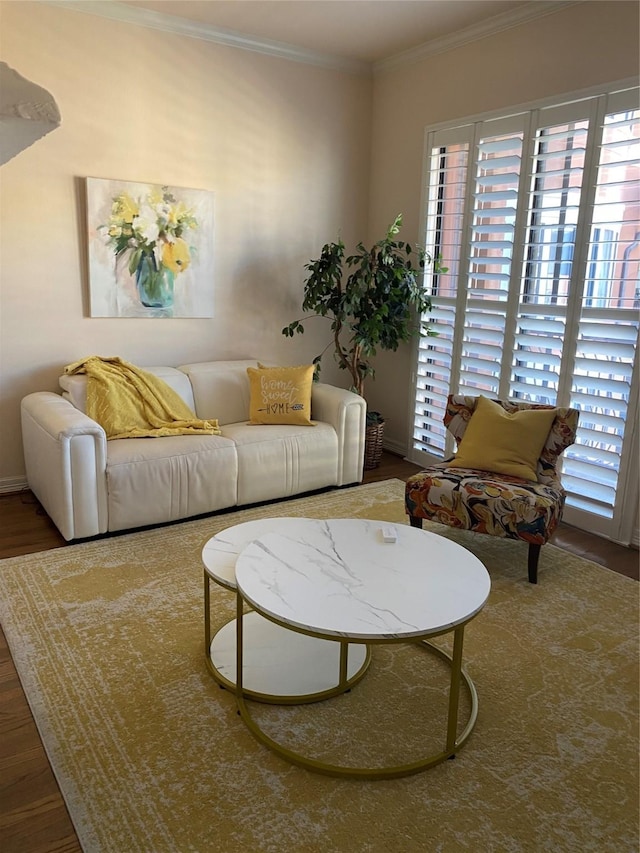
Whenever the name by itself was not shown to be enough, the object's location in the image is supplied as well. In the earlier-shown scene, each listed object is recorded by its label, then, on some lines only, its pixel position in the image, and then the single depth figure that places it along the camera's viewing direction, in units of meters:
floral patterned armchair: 2.94
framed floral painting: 3.89
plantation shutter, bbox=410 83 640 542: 3.26
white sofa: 3.18
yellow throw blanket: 3.60
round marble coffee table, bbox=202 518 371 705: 2.15
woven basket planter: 4.56
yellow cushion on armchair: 3.26
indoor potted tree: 4.21
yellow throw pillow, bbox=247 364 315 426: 4.03
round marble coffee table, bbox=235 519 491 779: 1.75
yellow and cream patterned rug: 1.65
